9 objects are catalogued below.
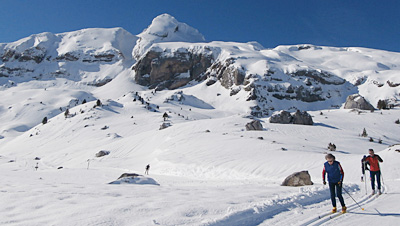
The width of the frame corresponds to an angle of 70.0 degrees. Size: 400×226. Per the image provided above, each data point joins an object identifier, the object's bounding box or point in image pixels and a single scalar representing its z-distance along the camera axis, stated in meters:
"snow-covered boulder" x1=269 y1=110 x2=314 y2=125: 55.06
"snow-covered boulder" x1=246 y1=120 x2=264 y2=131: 43.32
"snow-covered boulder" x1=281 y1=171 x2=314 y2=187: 14.00
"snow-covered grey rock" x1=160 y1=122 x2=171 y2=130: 48.53
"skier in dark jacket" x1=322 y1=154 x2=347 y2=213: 8.13
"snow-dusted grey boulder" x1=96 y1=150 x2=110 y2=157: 39.08
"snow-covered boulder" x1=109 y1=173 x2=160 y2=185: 13.61
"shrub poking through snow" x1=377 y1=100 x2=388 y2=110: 78.82
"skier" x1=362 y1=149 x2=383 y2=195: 10.94
